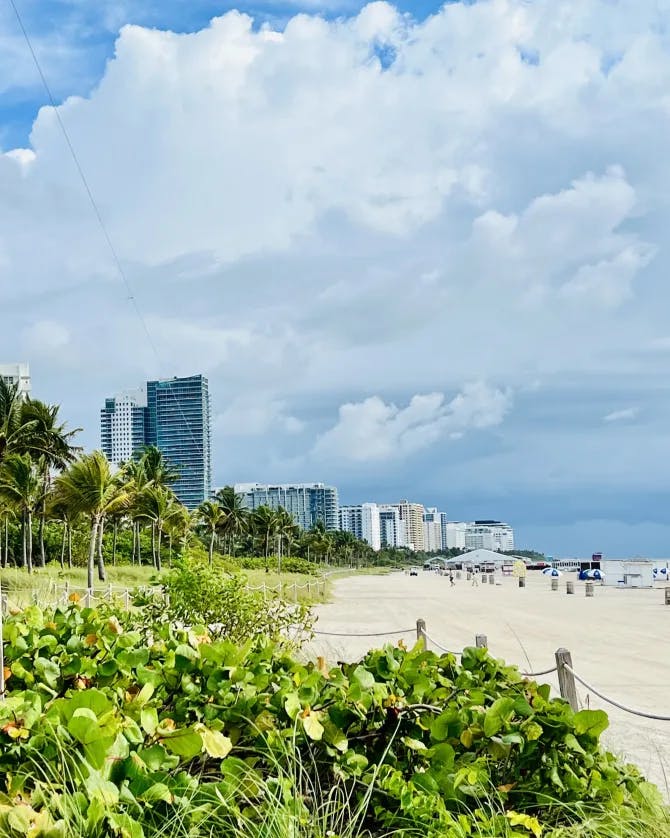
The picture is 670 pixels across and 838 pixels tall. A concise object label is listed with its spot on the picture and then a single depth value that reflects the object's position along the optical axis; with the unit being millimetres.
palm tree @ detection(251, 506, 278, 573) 86125
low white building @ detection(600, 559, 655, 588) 54281
